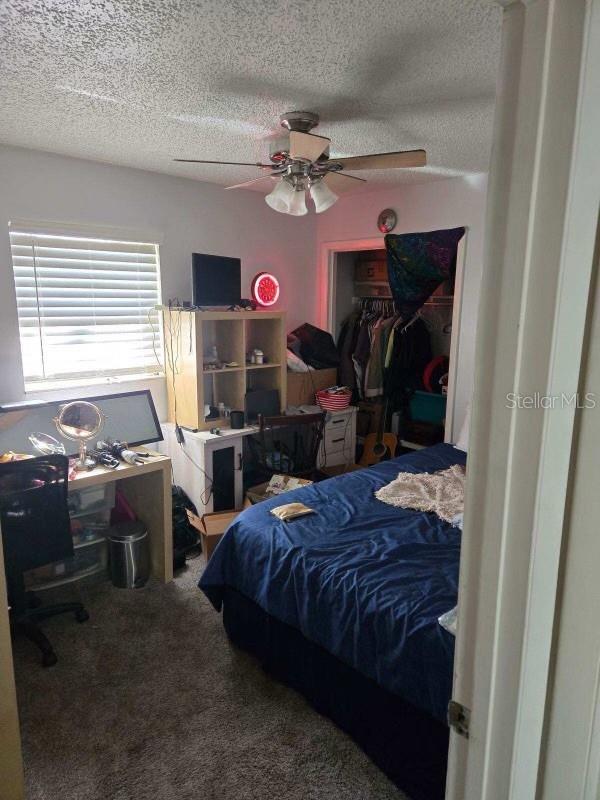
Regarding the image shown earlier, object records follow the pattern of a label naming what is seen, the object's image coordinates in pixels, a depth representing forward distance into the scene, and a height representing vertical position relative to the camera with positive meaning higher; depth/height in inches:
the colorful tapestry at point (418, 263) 141.3 +12.9
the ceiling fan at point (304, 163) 83.0 +25.2
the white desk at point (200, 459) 130.4 -40.6
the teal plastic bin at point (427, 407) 171.2 -33.8
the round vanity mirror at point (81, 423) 108.9 -25.6
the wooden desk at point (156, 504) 111.7 -45.7
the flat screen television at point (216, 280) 131.7 +6.9
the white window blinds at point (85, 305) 115.6 -0.3
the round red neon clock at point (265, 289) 155.8 +5.6
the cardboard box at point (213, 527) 119.5 -52.2
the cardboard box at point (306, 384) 162.2 -25.2
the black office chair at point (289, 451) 133.5 -40.8
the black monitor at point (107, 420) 108.7 -26.8
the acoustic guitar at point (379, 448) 166.4 -46.4
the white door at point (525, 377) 25.3 -3.8
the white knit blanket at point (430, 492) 96.5 -37.3
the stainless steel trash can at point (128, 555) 111.1 -55.1
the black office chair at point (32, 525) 87.8 -39.4
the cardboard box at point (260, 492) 129.6 -48.5
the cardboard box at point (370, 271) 187.5 +13.8
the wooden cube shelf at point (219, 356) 132.6 -14.3
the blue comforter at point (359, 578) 63.1 -39.6
